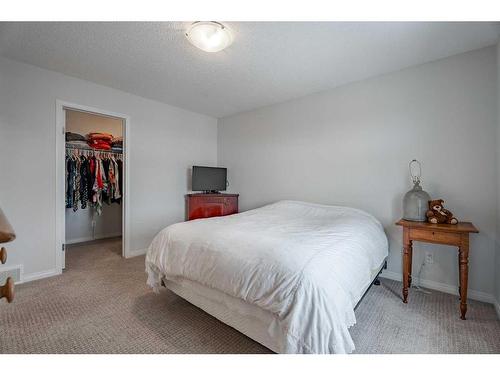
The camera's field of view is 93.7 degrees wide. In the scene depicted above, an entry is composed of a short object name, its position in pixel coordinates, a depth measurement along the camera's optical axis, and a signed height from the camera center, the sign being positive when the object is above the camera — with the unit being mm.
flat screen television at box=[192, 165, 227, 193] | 3713 +69
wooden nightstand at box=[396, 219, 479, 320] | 1757 -421
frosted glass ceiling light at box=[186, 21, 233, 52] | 1732 +1141
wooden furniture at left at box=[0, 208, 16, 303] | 599 -153
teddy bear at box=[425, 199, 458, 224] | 1997 -252
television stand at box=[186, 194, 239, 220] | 3629 -345
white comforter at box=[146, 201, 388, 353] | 1086 -485
